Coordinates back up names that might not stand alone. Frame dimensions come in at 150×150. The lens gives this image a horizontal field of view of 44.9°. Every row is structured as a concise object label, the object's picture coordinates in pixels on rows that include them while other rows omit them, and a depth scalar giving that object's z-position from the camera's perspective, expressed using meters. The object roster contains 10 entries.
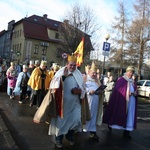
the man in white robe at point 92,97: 4.51
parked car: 13.89
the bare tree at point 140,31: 19.05
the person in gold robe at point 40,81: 6.93
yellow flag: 8.75
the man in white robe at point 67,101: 3.79
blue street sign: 10.07
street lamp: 10.05
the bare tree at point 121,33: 22.00
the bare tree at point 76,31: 21.02
